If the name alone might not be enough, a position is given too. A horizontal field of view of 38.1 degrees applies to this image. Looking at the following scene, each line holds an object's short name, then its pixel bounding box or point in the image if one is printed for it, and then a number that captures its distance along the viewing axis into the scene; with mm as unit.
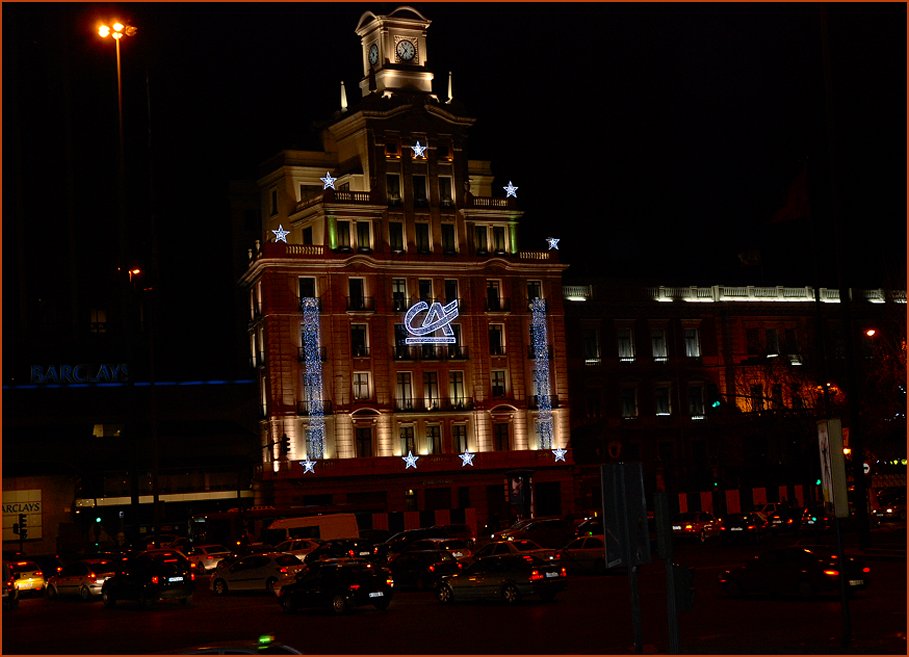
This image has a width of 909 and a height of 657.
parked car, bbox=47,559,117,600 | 45031
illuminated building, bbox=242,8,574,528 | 76875
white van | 62344
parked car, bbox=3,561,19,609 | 42531
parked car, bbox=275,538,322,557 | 52000
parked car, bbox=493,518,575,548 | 56125
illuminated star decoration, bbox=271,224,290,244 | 76688
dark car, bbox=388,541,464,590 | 42125
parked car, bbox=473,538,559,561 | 40812
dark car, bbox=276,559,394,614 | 33656
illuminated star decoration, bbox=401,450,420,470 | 78438
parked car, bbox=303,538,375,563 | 49031
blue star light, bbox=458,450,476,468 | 79750
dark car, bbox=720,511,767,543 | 59781
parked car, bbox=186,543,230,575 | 55812
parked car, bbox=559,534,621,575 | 46125
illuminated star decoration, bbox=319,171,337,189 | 77375
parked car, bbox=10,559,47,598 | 49319
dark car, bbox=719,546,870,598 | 31062
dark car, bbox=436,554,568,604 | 33875
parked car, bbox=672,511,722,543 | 62219
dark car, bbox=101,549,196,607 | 38844
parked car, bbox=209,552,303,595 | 42625
